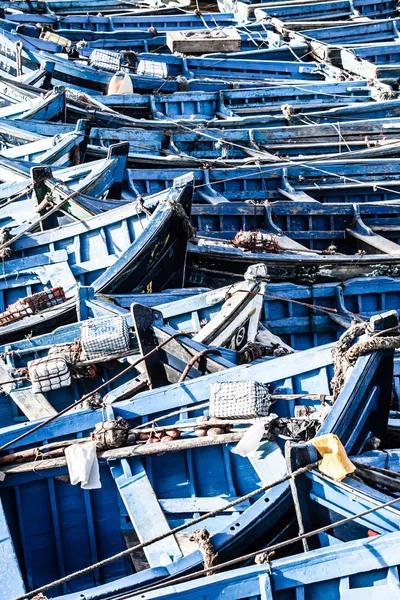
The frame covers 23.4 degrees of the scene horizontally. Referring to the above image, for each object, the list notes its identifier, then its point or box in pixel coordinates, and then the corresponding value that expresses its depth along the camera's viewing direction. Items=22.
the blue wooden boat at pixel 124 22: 26.30
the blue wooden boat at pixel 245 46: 25.14
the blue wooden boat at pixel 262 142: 18.70
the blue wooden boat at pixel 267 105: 21.12
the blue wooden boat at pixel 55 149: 16.45
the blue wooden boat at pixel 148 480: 8.20
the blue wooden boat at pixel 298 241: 13.39
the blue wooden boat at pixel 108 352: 9.73
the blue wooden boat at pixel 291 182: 16.88
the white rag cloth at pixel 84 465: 8.31
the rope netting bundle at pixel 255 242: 13.62
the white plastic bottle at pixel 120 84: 21.66
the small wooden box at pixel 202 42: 25.02
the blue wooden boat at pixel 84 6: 28.36
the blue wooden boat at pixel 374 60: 23.56
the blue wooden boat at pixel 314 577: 6.50
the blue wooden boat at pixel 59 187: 13.90
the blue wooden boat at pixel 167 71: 22.05
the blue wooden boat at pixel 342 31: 27.03
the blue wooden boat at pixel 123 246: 12.09
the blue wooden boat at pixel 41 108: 18.33
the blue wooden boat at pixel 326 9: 29.30
